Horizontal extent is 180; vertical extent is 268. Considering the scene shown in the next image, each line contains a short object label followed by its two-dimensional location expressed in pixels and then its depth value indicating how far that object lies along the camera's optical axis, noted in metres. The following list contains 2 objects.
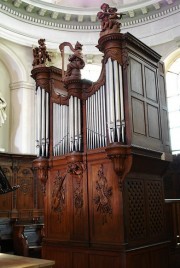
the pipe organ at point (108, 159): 5.93
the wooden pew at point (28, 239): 8.45
